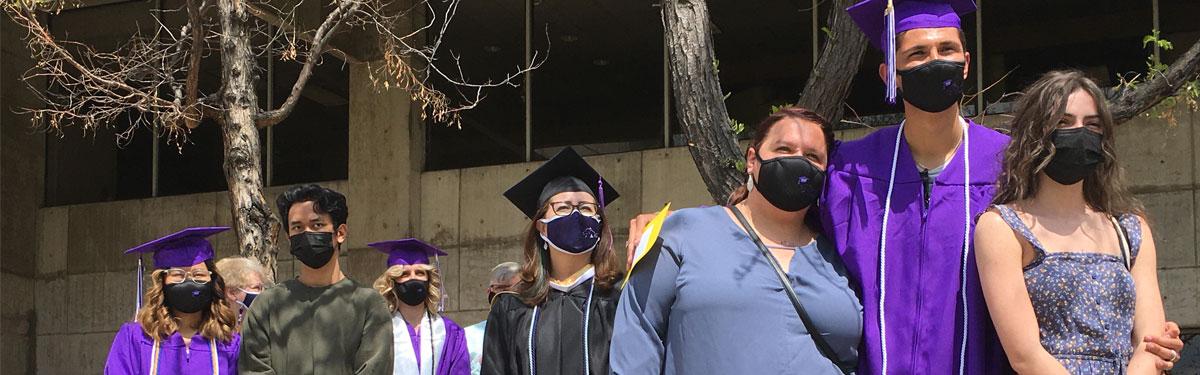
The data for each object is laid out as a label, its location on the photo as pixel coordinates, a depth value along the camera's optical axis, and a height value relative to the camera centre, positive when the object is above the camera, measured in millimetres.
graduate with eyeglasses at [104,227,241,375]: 5977 -546
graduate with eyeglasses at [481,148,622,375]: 4590 -301
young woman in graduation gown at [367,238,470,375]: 7227 -629
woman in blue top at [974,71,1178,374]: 3354 -105
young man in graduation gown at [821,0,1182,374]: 3508 -5
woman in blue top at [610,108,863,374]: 3592 -220
